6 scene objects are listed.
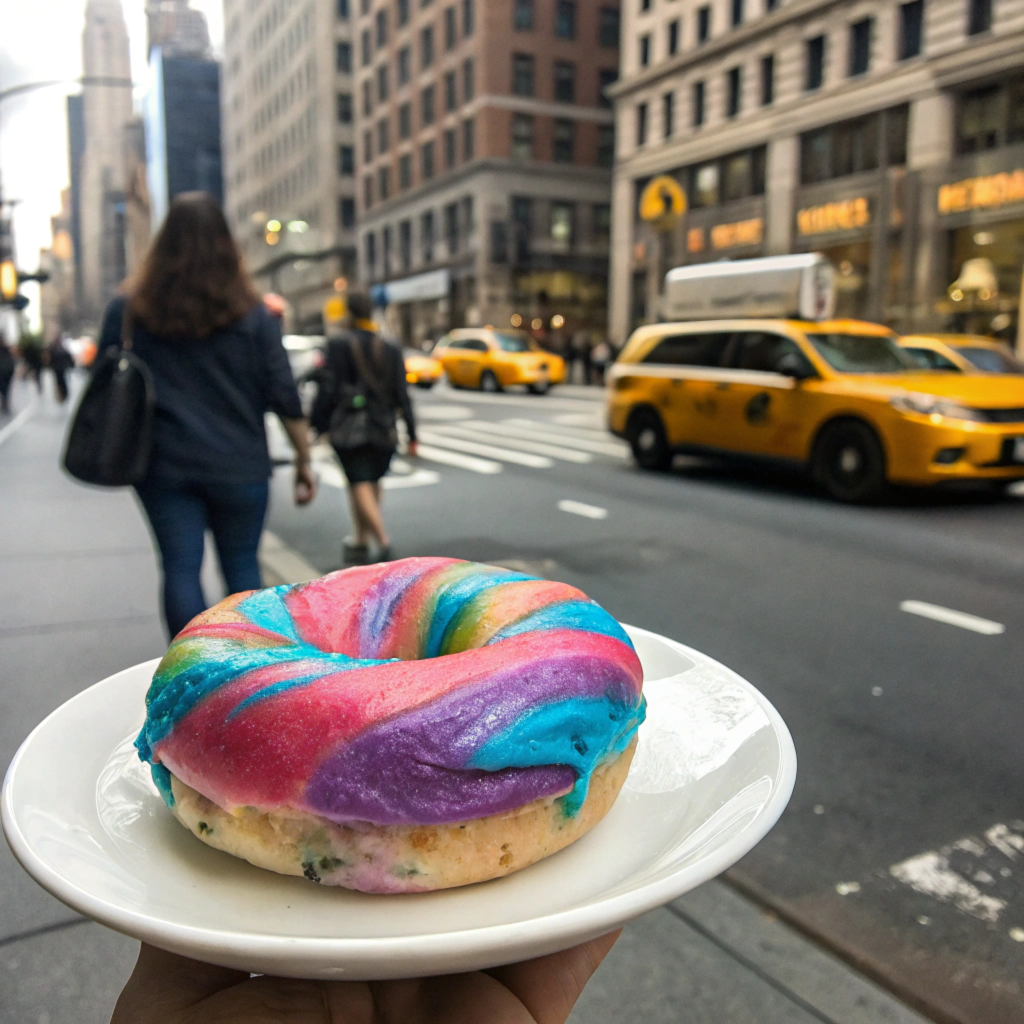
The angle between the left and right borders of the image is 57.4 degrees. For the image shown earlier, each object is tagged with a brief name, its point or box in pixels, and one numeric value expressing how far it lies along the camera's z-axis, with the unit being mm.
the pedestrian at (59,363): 24844
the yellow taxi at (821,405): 8875
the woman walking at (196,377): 3336
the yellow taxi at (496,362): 26391
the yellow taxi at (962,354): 12859
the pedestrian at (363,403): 6641
